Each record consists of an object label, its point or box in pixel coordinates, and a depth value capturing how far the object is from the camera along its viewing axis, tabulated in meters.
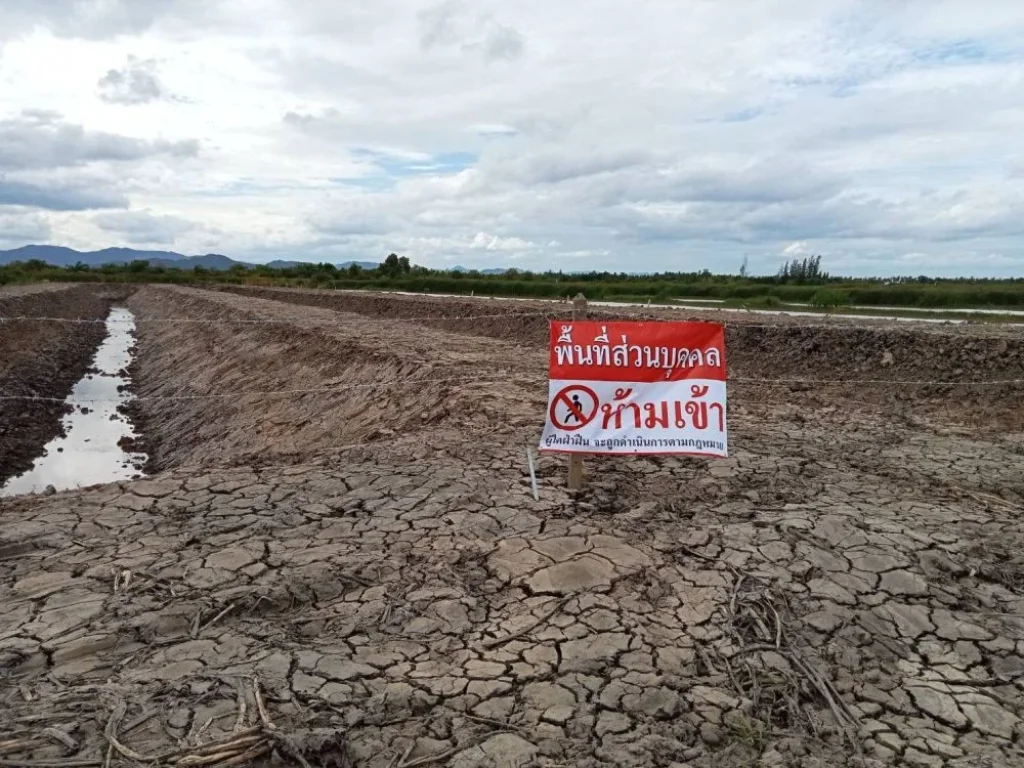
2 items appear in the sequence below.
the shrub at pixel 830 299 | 26.27
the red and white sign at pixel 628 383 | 4.79
